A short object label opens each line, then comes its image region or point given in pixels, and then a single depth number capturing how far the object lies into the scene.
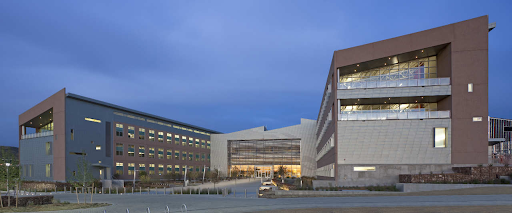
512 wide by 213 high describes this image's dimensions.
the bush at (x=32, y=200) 22.11
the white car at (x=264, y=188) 38.28
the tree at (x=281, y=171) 86.72
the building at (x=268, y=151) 94.19
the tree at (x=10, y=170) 23.46
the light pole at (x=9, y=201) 21.58
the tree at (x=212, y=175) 75.11
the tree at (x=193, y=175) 75.07
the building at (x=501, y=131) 65.75
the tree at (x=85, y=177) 25.12
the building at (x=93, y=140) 58.69
